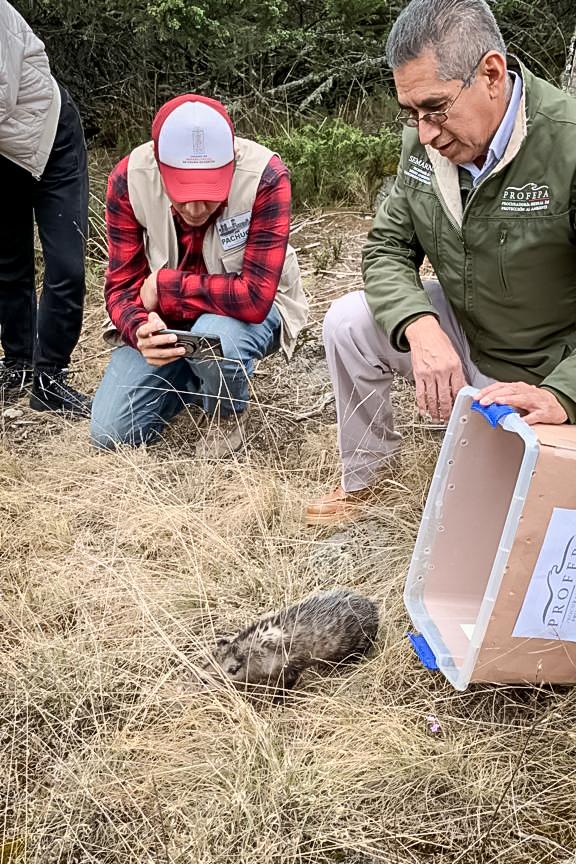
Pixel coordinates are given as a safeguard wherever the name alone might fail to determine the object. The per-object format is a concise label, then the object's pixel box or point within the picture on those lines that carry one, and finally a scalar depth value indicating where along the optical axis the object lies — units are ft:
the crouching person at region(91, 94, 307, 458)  11.96
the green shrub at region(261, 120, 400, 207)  21.47
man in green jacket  8.48
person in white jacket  13.33
